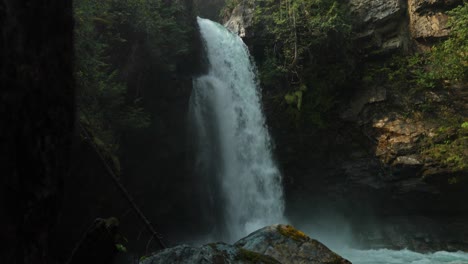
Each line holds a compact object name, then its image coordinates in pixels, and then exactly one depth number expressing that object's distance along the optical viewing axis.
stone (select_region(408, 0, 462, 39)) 14.90
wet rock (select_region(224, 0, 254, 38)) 19.14
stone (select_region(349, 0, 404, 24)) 15.95
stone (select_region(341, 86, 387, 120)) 15.74
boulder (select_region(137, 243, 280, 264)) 3.76
